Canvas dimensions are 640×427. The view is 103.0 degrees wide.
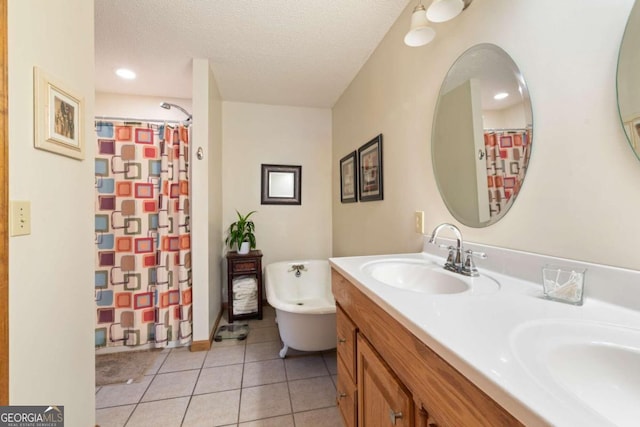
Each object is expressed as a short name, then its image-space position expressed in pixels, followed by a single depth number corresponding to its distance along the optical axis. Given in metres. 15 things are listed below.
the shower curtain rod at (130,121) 2.07
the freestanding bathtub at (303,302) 1.80
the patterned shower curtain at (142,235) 2.06
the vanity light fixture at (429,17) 1.06
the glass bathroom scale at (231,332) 2.29
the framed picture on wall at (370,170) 1.92
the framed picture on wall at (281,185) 3.10
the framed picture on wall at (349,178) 2.44
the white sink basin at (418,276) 1.00
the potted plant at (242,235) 2.71
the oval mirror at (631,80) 0.63
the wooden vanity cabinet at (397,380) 0.46
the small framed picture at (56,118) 0.89
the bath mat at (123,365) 1.76
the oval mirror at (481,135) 0.95
